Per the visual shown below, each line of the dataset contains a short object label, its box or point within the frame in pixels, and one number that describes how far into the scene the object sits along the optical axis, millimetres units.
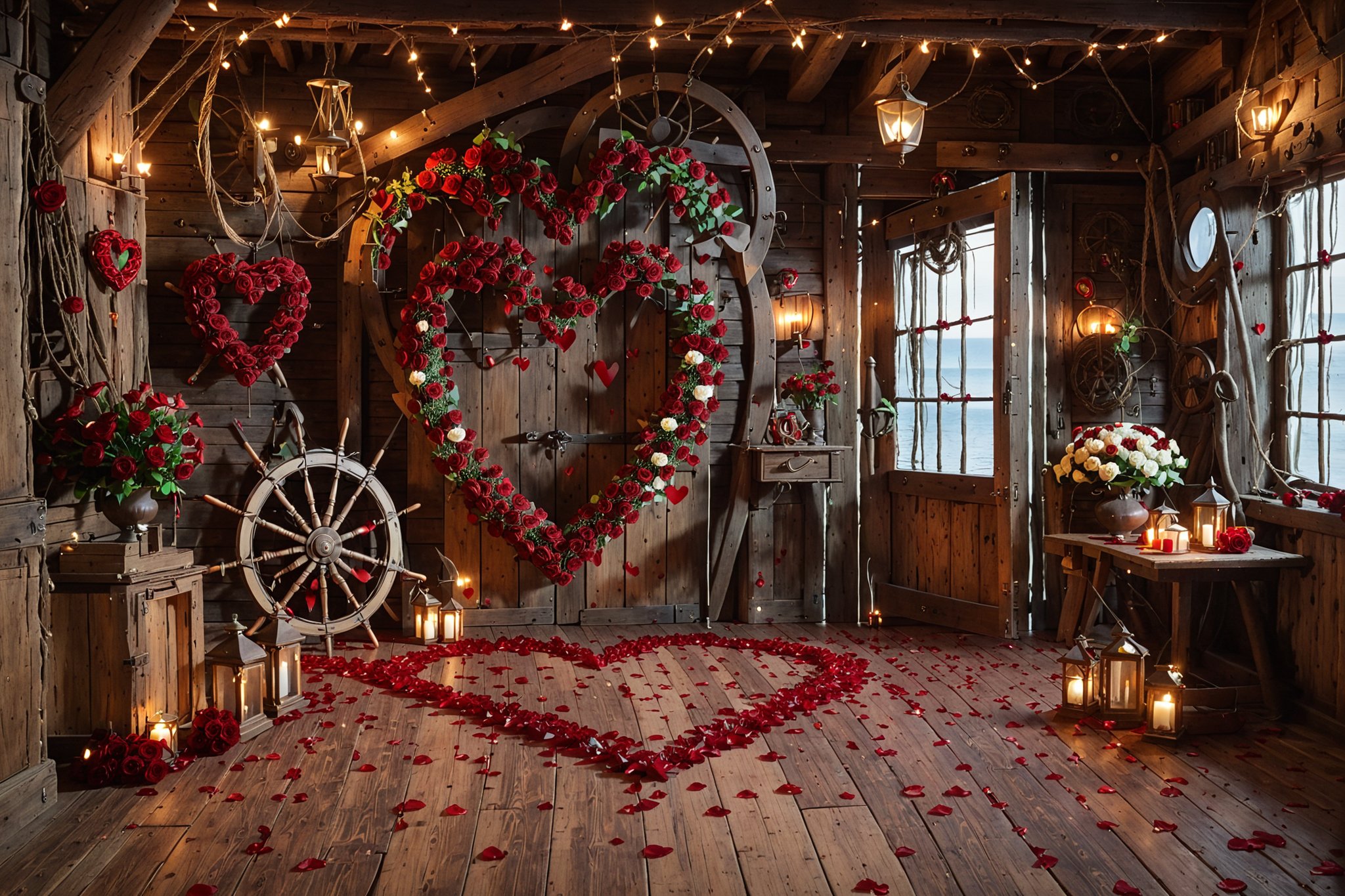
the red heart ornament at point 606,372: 5645
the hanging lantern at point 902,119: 4480
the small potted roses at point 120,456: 3725
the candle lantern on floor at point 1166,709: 3764
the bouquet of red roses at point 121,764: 3326
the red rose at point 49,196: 3738
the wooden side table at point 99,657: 3514
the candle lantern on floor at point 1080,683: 4031
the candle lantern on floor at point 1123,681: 3941
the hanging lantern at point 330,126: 4887
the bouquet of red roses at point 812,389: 5676
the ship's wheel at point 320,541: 5094
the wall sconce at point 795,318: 5711
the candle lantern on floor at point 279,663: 4016
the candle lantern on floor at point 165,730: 3527
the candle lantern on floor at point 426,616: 5250
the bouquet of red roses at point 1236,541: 4328
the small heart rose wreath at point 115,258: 4281
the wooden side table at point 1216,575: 4184
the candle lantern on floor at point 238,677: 3730
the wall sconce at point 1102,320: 5574
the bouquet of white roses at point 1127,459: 4852
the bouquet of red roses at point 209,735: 3613
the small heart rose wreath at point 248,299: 5121
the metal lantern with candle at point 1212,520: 4398
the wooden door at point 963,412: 5422
